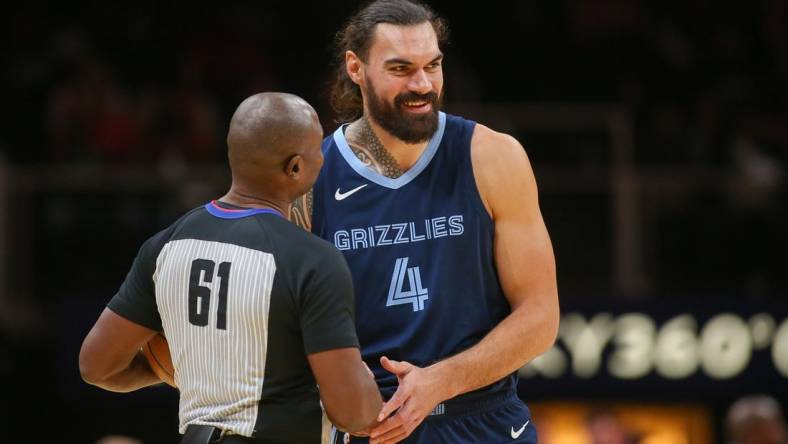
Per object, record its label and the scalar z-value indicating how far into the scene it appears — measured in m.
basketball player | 8.53
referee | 6.56
